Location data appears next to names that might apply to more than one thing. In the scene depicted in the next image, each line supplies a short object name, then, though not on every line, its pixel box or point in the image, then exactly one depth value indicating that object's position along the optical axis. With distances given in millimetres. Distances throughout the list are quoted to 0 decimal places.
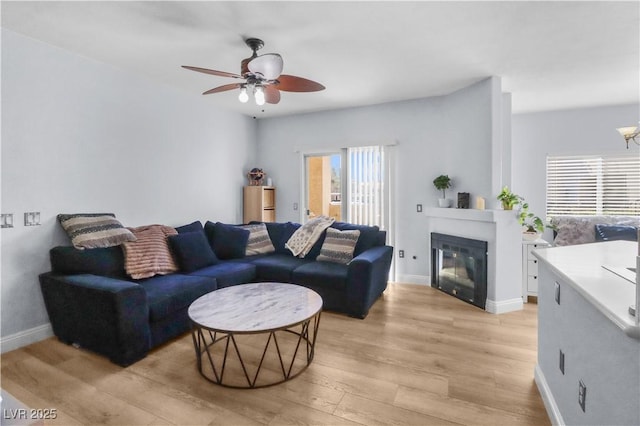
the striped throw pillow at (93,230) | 2787
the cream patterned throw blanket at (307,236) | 4117
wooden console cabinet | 5160
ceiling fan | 2222
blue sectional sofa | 2357
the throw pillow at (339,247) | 3814
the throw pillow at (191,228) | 3924
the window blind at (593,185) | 4602
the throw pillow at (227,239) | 4055
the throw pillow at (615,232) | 3881
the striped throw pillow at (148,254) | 2965
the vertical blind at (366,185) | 4766
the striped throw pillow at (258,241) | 4276
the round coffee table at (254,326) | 2045
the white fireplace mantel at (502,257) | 3490
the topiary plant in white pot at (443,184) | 4137
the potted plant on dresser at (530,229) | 3557
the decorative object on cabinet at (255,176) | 5258
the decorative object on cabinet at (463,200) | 3955
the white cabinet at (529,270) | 3828
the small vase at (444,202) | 4180
